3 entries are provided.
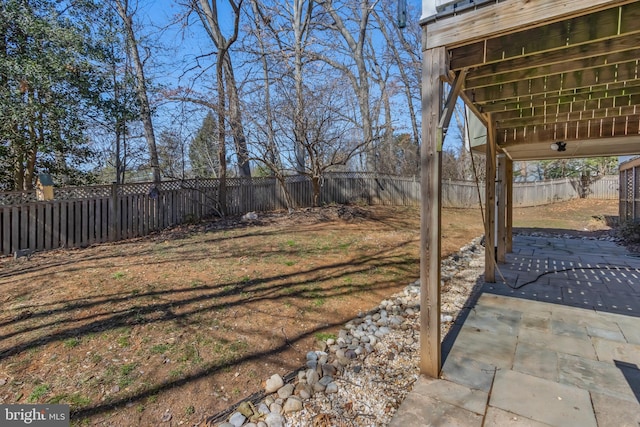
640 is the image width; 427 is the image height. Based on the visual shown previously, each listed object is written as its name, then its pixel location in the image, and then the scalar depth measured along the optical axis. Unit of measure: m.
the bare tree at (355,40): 11.99
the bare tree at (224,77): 7.86
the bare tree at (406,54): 14.04
